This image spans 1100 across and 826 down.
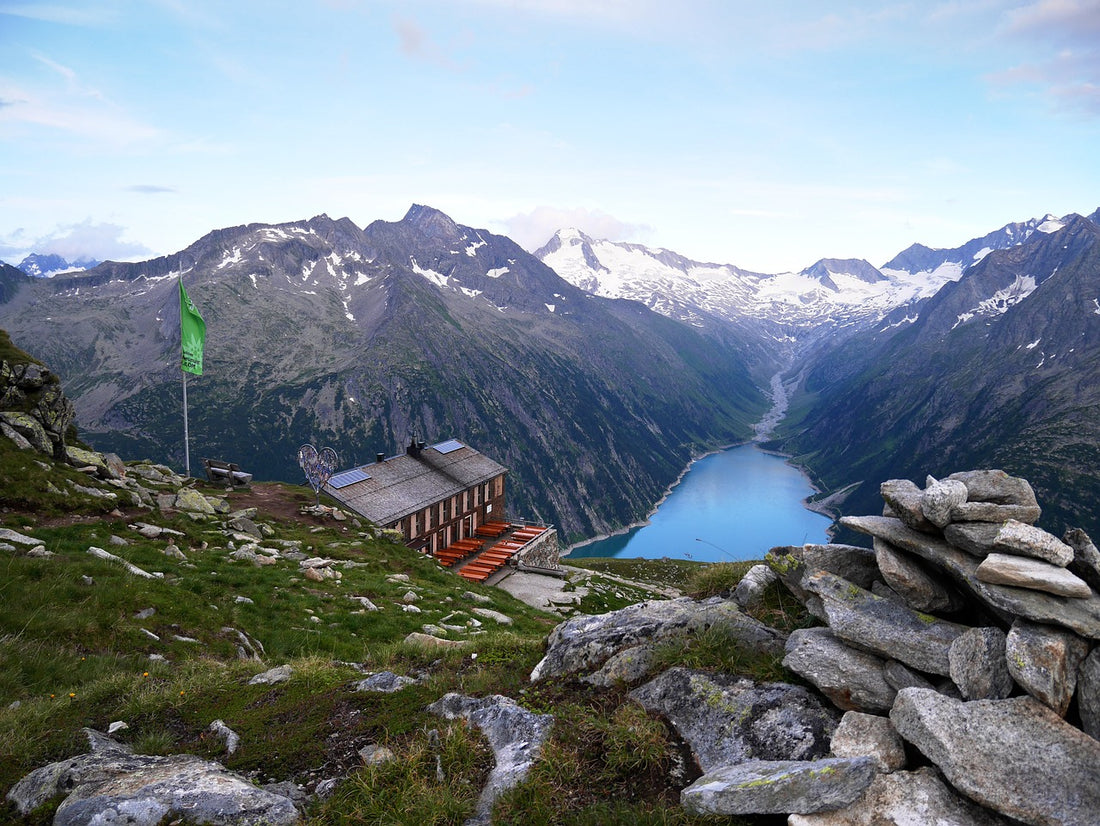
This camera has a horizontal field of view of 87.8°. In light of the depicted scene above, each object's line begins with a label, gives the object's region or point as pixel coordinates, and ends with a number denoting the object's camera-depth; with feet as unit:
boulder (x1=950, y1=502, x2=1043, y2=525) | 28.32
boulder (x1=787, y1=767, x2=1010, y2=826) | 20.67
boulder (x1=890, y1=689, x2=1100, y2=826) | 19.95
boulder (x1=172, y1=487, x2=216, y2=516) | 108.58
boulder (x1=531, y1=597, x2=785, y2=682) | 35.86
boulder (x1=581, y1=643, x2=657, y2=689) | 35.60
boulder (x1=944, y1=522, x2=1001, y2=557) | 27.14
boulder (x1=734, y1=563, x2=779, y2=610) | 40.78
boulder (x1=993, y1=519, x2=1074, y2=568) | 25.04
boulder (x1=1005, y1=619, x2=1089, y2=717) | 21.84
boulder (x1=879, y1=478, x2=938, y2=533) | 31.17
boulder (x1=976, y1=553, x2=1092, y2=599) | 23.13
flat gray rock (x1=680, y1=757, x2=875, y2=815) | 21.29
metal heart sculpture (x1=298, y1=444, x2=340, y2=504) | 150.61
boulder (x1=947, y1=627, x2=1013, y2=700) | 23.93
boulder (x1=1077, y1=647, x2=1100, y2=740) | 21.47
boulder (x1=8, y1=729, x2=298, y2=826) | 24.08
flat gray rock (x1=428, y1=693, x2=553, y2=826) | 26.58
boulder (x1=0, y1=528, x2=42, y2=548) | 65.36
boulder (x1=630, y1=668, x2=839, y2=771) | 26.94
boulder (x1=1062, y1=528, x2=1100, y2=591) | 25.84
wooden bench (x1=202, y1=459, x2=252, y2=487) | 152.56
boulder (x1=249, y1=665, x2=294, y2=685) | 42.27
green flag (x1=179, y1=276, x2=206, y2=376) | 142.51
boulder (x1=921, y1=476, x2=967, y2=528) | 29.32
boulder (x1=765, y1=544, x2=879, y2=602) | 35.12
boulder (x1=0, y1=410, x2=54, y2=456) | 92.94
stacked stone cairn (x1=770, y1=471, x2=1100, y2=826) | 20.83
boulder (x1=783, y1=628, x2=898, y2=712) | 27.17
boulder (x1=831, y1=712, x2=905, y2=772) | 23.41
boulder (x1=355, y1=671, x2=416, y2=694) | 38.19
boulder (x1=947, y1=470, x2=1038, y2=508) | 30.91
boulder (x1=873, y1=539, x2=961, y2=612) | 30.17
